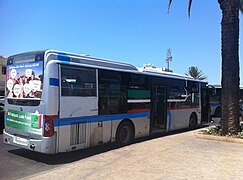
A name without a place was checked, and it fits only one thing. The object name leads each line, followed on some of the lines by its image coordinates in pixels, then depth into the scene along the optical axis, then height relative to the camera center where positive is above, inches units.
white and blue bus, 279.3 -7.6
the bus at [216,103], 899.9 -23.3
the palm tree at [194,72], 2777.3 +261.0
